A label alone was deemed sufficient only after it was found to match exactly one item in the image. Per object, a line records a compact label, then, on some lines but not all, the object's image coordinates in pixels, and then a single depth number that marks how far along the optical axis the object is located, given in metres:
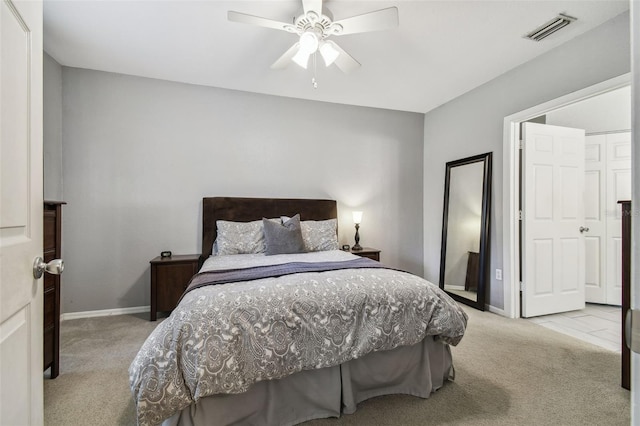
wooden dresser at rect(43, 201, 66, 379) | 1.89
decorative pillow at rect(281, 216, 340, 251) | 3.26
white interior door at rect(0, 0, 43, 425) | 0.66
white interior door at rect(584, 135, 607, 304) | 3.55
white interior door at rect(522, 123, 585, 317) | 3.01
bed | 1.29
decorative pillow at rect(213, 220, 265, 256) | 3.02
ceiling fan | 1.86
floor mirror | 3.29
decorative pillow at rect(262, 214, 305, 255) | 2.91
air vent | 2.20
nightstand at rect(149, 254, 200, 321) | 2.91
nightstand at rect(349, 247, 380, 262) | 3.61
